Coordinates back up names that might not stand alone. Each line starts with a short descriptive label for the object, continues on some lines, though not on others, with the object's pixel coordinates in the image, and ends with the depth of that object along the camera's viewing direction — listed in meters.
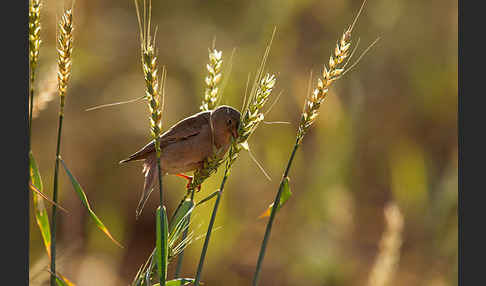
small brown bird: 6.29
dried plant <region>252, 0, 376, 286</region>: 6.10
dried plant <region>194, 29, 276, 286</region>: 6.12
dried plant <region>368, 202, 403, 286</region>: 6.53
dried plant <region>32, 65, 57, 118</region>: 6.24
